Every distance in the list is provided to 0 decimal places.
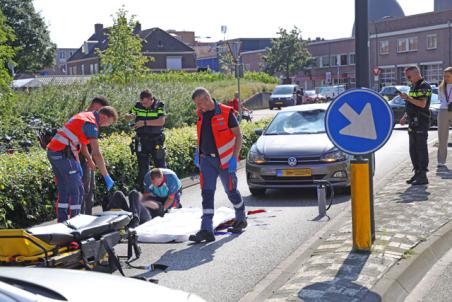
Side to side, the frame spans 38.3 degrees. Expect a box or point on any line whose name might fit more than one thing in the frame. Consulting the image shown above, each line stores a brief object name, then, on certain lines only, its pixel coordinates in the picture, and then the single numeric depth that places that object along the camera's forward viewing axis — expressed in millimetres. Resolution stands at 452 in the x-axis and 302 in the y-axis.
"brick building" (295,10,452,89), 70688
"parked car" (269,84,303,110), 50094
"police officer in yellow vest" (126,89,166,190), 11156
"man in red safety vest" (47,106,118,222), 8039
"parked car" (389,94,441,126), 26634
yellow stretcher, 5105
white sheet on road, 8102
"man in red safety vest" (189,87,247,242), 8005
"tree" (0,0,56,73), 53156
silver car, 10602
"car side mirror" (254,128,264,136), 12180
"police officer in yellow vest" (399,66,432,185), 10688
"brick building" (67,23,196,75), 86688
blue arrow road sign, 6250
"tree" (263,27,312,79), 81500
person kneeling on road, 8617
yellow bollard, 6344
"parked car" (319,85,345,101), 56806
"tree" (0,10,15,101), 13443
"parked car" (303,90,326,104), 54275
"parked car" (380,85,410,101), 38738
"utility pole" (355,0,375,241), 6624
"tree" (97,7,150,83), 32250
